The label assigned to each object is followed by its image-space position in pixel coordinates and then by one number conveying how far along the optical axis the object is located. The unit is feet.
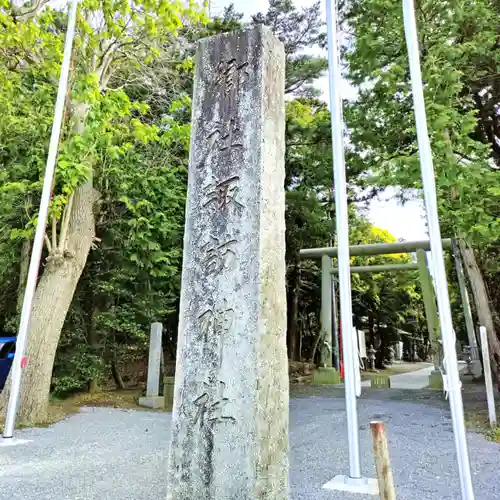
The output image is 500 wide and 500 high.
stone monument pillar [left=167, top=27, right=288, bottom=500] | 8.82
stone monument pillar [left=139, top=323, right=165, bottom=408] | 27.30
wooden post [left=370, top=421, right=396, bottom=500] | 6.93
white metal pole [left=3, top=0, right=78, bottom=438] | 17.16
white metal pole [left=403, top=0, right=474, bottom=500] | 9.71
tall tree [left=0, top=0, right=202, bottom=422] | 21.56
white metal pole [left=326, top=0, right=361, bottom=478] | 12.36
